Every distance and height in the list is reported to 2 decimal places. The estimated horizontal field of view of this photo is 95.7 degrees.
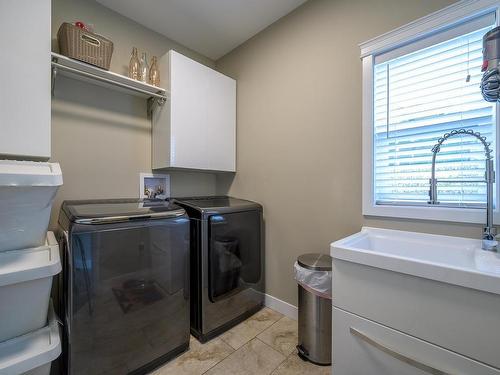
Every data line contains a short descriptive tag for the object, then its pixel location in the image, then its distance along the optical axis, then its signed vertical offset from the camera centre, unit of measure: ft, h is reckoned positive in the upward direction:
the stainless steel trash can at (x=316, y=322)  4.63 -2.82
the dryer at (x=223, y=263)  5.27 -1.95
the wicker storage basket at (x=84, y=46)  4.54 +2.93
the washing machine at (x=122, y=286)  3.68 -1.83
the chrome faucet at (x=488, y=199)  3.39 -0.19
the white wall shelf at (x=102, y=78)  4.54 +2.47
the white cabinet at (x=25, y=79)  3.12 +1.55
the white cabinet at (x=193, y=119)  5.92 +1.94
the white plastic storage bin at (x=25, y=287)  2.91 -1.36
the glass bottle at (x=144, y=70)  5.86 +3.04
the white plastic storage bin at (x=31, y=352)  2.95 -2.27
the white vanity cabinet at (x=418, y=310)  2.50 -1.59
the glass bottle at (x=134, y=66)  5.78 +3.08
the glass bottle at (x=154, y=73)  6.05 +3.03
